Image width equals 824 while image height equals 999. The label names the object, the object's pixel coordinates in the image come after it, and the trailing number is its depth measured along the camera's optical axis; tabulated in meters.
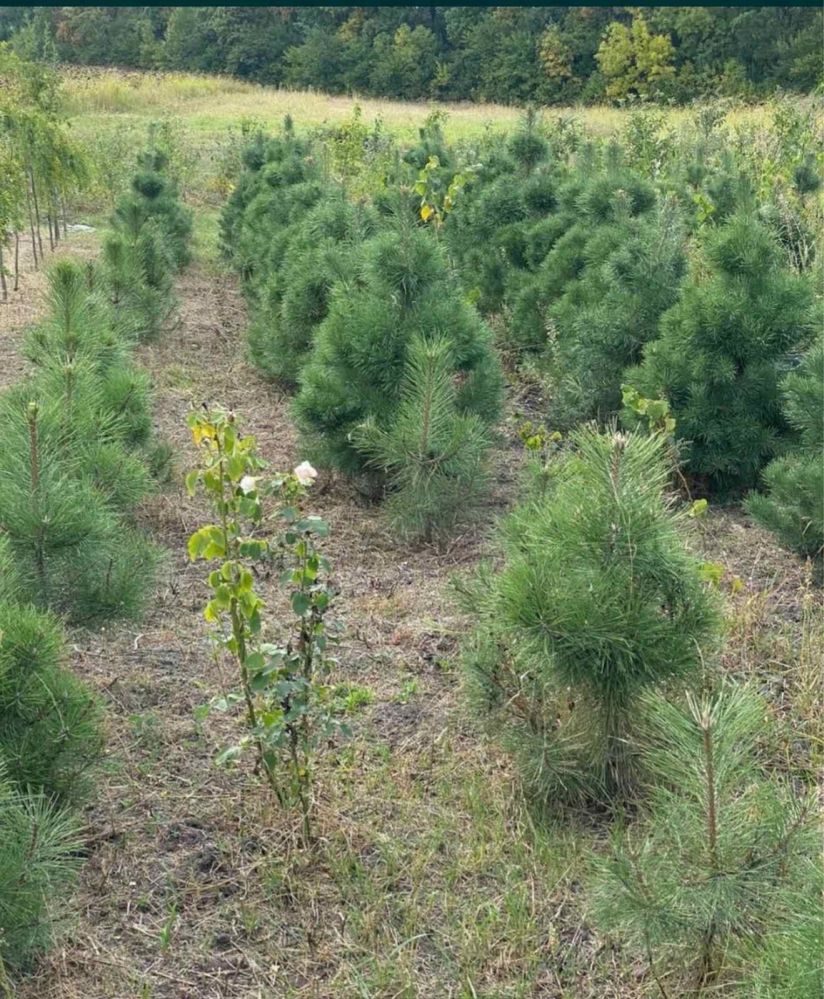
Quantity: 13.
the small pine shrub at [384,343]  4.76
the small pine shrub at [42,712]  2.38
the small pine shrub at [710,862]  2.06
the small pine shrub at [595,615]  2.58
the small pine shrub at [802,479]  4.07
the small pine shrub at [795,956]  1.69
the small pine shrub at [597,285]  5.32
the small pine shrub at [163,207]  9.37
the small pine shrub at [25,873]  2.11
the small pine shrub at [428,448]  4.34
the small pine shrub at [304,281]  5.81
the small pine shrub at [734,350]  4.68
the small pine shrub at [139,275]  6.95
